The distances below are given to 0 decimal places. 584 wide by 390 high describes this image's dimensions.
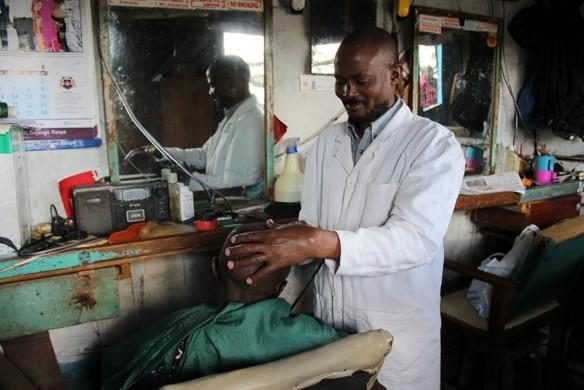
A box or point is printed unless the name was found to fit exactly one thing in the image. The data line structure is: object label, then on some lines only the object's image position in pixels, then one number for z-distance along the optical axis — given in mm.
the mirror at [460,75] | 2385
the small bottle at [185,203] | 1787
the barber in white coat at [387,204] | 1170
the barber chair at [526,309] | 1860
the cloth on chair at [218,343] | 1045
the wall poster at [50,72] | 1538
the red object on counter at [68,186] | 1680
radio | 1623
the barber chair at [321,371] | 797
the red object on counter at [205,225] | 1702
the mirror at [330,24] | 2053
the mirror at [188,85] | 1717
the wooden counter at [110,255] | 1395
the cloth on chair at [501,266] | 2064
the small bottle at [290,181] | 1961
